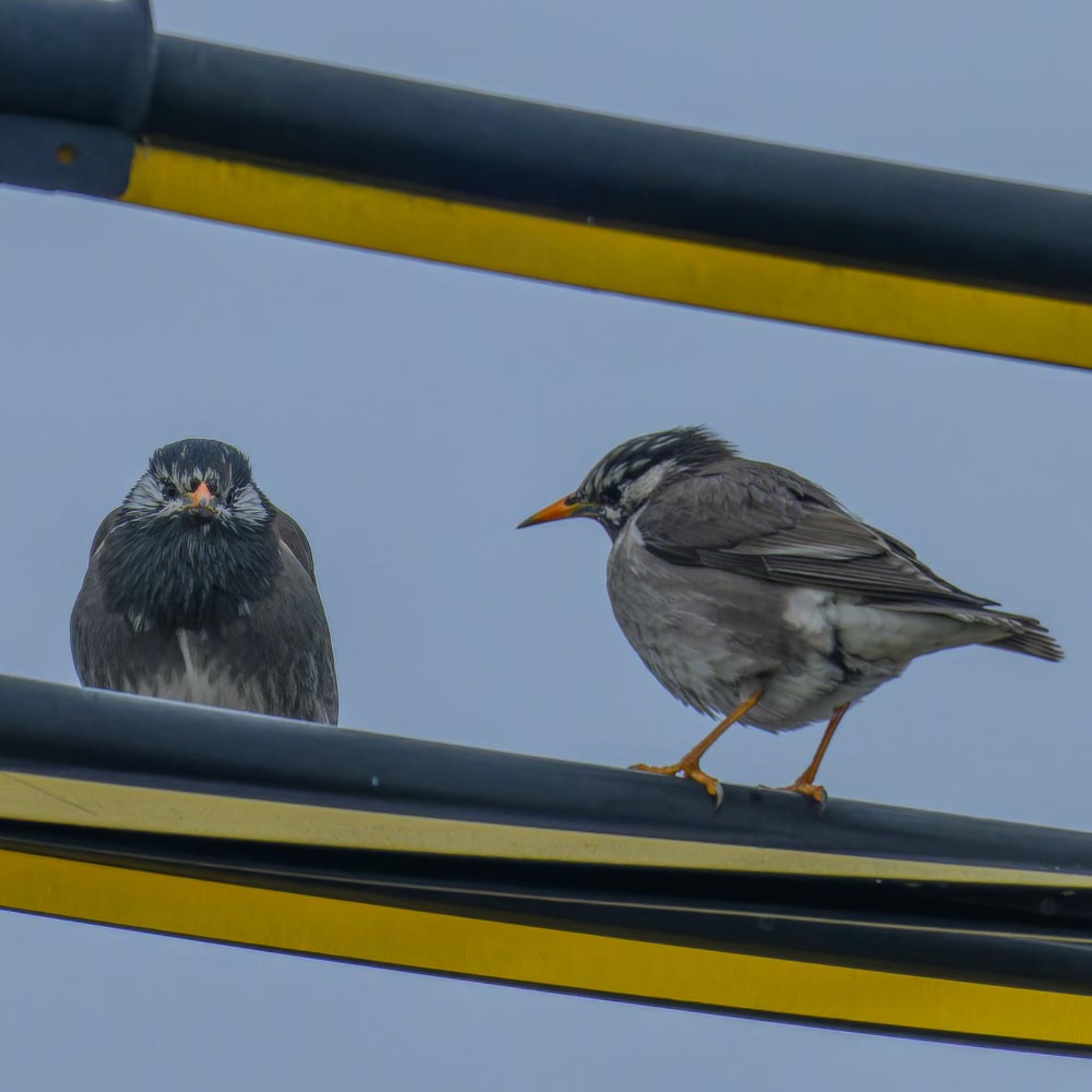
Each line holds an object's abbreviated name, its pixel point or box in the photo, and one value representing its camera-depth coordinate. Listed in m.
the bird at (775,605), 9.00
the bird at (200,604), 11.27
